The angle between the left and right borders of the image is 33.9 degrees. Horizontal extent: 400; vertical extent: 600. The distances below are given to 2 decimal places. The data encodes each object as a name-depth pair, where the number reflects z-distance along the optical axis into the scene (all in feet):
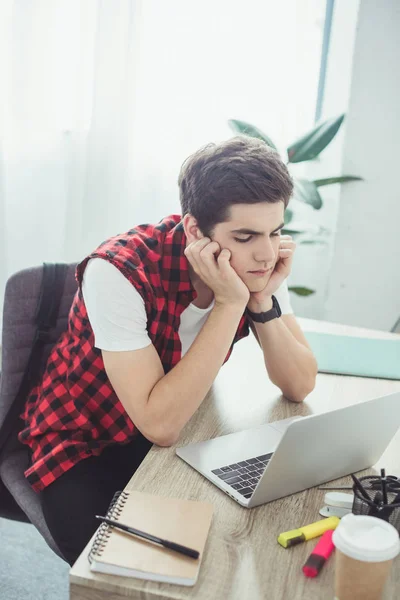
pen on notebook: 2.56
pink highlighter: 2.56
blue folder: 4.89
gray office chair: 4.48
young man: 3.77
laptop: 2.91
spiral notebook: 2.46
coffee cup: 2.16
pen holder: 2.72
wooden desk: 2.44
